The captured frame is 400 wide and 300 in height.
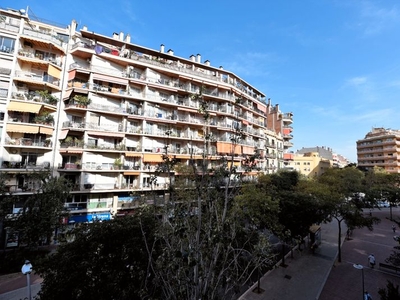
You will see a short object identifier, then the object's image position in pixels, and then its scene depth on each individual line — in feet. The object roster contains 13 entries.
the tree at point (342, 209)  51.49
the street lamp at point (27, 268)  24.47
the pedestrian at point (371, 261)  50.67
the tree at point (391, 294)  25.34
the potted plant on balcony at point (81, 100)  73.67
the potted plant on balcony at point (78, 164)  73.51
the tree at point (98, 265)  20.61
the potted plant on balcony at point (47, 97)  69.92
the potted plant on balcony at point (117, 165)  78.54
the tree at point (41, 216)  48.01
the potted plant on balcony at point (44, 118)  68.33
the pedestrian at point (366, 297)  34.52
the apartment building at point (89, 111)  66.59
